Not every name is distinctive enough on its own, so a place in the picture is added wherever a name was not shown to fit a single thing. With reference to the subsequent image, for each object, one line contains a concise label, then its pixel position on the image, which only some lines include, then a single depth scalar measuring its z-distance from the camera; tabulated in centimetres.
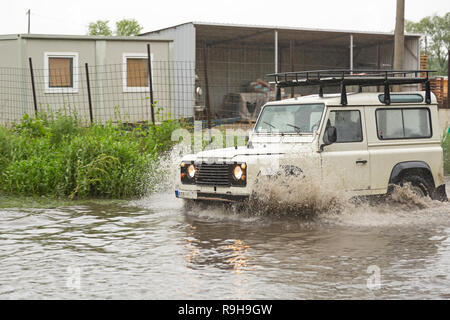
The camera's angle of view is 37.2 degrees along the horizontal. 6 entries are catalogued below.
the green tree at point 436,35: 8088
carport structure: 2584
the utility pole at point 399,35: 1580
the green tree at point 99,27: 8031
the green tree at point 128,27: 7694
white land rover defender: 923
